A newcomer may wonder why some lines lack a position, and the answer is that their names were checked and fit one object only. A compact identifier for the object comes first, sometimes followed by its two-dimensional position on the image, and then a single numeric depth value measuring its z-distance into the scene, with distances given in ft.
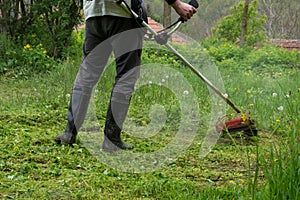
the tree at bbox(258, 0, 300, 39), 80.79
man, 11.83
